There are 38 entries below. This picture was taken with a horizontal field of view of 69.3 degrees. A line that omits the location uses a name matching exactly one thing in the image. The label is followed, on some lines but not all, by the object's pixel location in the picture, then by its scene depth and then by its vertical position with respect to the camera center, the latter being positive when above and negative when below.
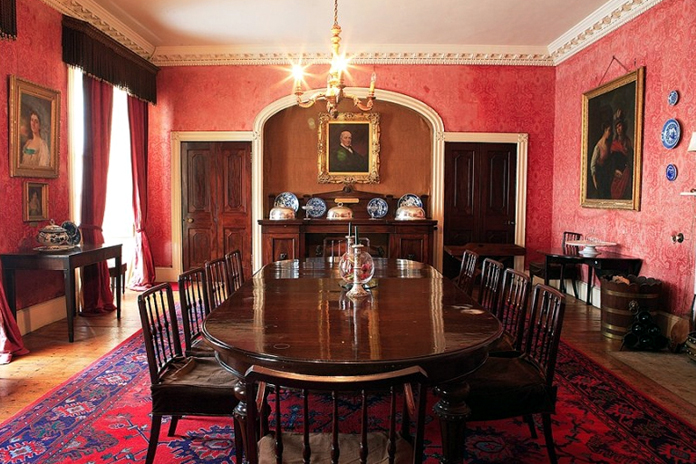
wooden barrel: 4.52 -0.76
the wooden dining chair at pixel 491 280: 3.23 -0.44
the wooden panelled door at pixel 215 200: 7.50 +0.20
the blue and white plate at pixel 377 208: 7.64 +0.10
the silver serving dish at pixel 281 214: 6.99 +0.00
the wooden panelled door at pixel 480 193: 7.46 +0.34
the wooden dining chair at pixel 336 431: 1.32 -0.64
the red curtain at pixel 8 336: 3.99 -1.01
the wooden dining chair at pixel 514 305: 2.69 -0.50
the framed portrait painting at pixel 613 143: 5.30 +0.84
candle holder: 2.80 -0.31
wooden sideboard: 6.97 -0.27
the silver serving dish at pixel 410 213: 7.06 +0.02
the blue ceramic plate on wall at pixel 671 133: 4.64 +0.78
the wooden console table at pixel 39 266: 4.39 -0.47
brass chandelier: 3.93 +1.05
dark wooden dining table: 1.85 -0.50
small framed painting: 4.72 +0.10
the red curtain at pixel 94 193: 5.55 +0.21
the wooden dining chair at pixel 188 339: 2.68 -0.70
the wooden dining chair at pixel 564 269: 6.01 -0.67
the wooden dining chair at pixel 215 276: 3.14 -0.42
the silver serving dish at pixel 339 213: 7.15 +0.02
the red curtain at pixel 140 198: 6.88 +0.20
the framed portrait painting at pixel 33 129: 4.54 +0.79
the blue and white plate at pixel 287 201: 7.67 +0.20
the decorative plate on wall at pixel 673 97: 4.66 +1.11
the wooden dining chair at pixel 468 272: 3.75 -0.44
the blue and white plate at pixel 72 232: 4.97 -0.20
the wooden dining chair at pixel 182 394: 2.24 -0.81
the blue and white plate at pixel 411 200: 7.64 +0.22
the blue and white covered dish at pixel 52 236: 4.65 -0.22
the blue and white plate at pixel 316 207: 7.64 +0.11
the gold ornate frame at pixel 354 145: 7.67 +1.06
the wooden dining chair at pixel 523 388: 2.21 -0.76
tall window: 6.99 +0.37
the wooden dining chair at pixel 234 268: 3.59 -0.41
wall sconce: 4.02 +0.59
